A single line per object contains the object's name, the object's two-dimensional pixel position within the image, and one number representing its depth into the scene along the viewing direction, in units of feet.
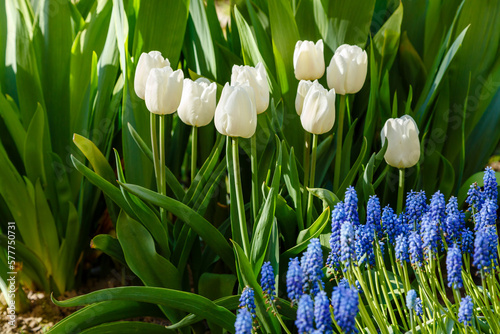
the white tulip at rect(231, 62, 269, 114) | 4.41
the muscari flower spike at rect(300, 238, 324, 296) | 3.83
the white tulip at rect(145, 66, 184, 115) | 4.38
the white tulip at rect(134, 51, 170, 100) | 4.52
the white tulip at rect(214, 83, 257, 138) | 4.19
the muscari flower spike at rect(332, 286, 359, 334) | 3.63
